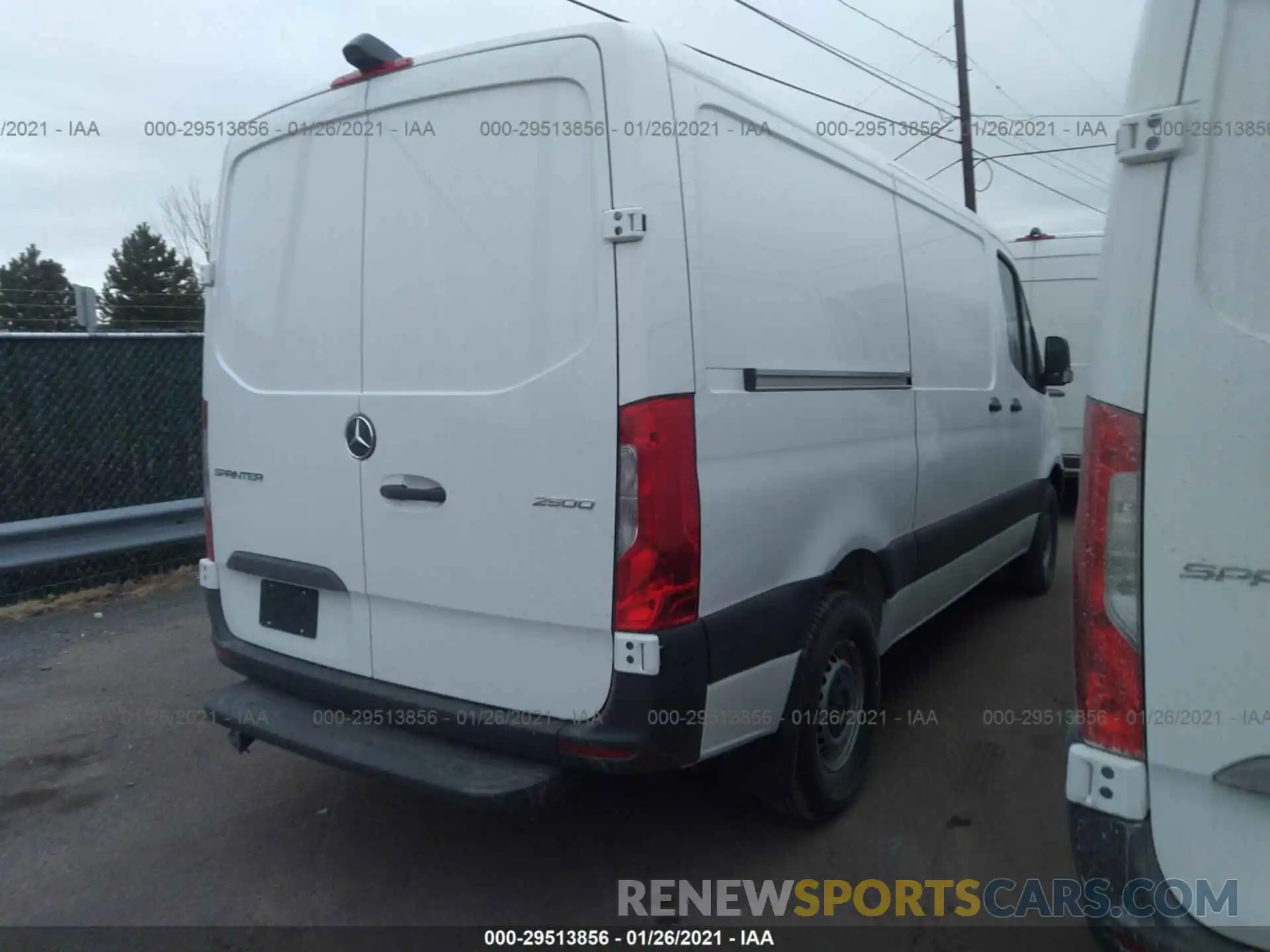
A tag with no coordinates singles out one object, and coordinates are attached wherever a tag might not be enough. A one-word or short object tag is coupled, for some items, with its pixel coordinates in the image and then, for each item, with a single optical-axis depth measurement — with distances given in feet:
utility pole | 57.57
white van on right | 6.05
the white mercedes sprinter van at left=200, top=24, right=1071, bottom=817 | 8.70
